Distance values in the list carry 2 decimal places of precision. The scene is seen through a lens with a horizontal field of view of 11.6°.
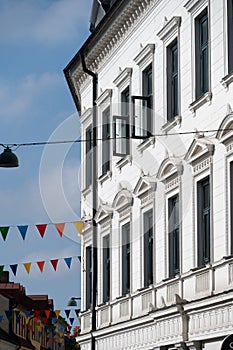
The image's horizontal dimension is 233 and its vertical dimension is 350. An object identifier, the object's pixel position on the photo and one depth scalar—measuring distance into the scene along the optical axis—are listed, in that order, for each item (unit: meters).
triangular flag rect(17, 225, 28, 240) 28.95
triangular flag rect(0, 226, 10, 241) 29.30
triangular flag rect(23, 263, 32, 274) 33.64
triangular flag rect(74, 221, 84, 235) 30.50
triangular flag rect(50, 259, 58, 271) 33.59
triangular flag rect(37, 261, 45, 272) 33.73
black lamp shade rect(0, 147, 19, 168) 24.61
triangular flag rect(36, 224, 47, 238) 28.84
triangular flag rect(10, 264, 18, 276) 34.88
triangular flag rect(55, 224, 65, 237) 28.95
